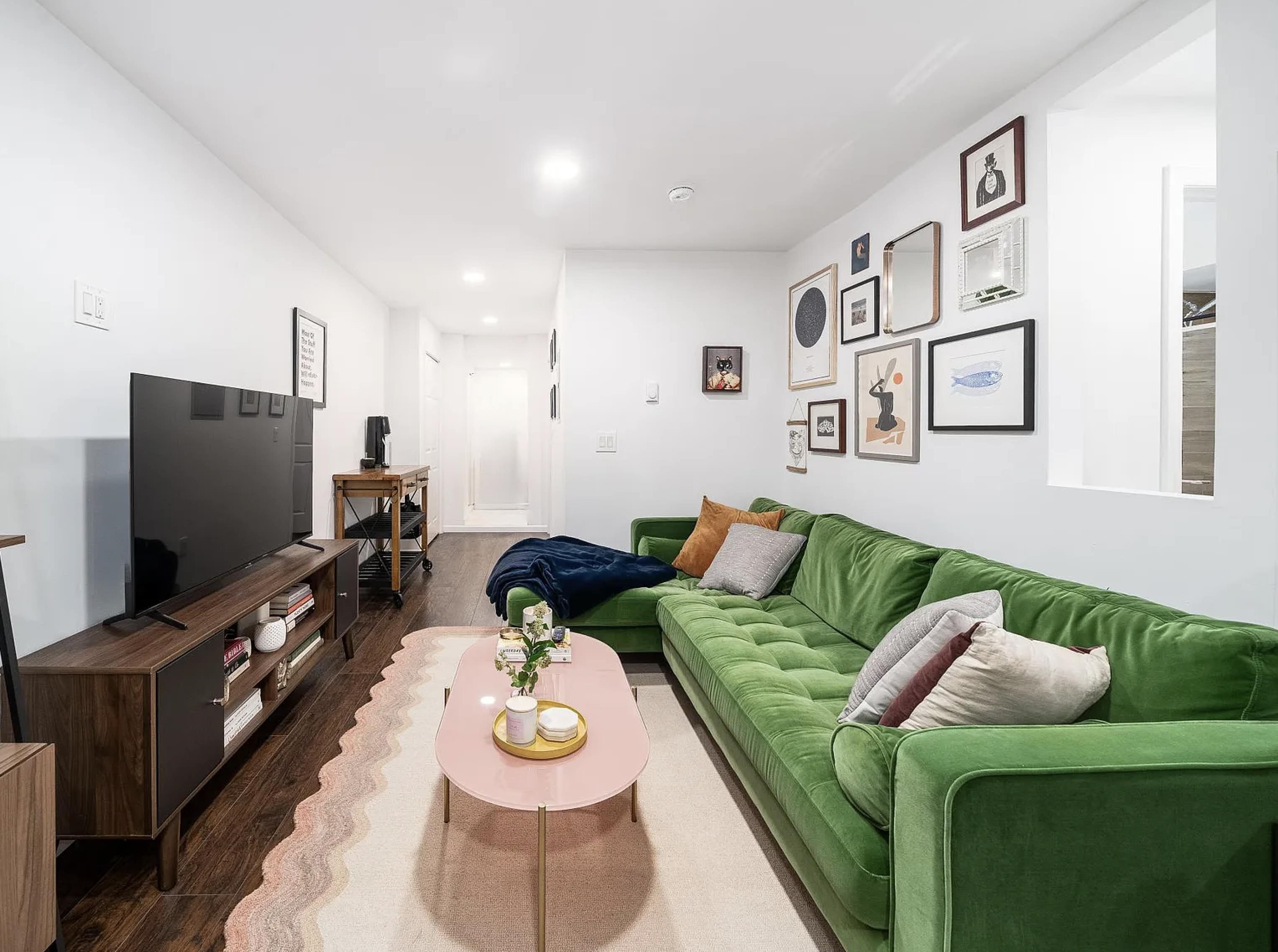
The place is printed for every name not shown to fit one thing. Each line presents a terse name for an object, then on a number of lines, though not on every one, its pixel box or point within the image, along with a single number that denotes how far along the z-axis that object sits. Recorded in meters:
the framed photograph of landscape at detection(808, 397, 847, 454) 3.42
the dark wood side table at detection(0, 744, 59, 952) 1.16
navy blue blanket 3.01
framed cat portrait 4.15
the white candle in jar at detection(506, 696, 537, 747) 1.61
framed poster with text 3.72
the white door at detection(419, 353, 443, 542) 6.34
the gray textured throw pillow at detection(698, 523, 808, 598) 3.09
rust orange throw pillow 3.50
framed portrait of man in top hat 2.19
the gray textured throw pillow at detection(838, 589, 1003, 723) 1.56
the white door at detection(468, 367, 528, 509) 7.80
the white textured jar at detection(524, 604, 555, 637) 1.93
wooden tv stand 1.58
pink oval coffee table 1.42
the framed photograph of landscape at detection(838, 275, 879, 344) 3.12
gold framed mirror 2.65
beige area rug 1.49
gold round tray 1.58
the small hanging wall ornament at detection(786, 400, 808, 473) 3.87
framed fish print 2.18
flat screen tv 1.92
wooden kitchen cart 4.44
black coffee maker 5.16
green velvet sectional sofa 1.00
